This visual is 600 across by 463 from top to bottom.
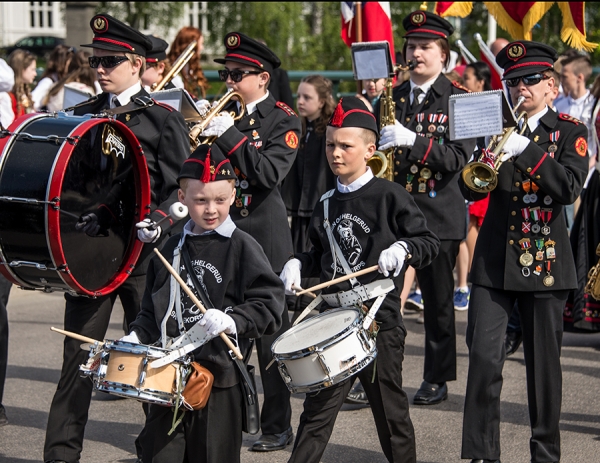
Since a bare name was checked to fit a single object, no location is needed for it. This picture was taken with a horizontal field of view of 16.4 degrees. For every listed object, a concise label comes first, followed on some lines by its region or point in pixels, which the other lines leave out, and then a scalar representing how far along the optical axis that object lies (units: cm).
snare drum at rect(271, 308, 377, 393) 817
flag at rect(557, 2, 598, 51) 1527
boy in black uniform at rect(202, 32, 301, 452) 1089
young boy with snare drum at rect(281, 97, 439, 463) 910
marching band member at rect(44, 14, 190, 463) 996
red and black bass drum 890
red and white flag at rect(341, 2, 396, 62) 2005
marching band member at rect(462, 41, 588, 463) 974
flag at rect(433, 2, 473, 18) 1996
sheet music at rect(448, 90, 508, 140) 967
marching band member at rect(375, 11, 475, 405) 1228
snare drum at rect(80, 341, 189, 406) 766
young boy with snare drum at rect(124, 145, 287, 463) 814
